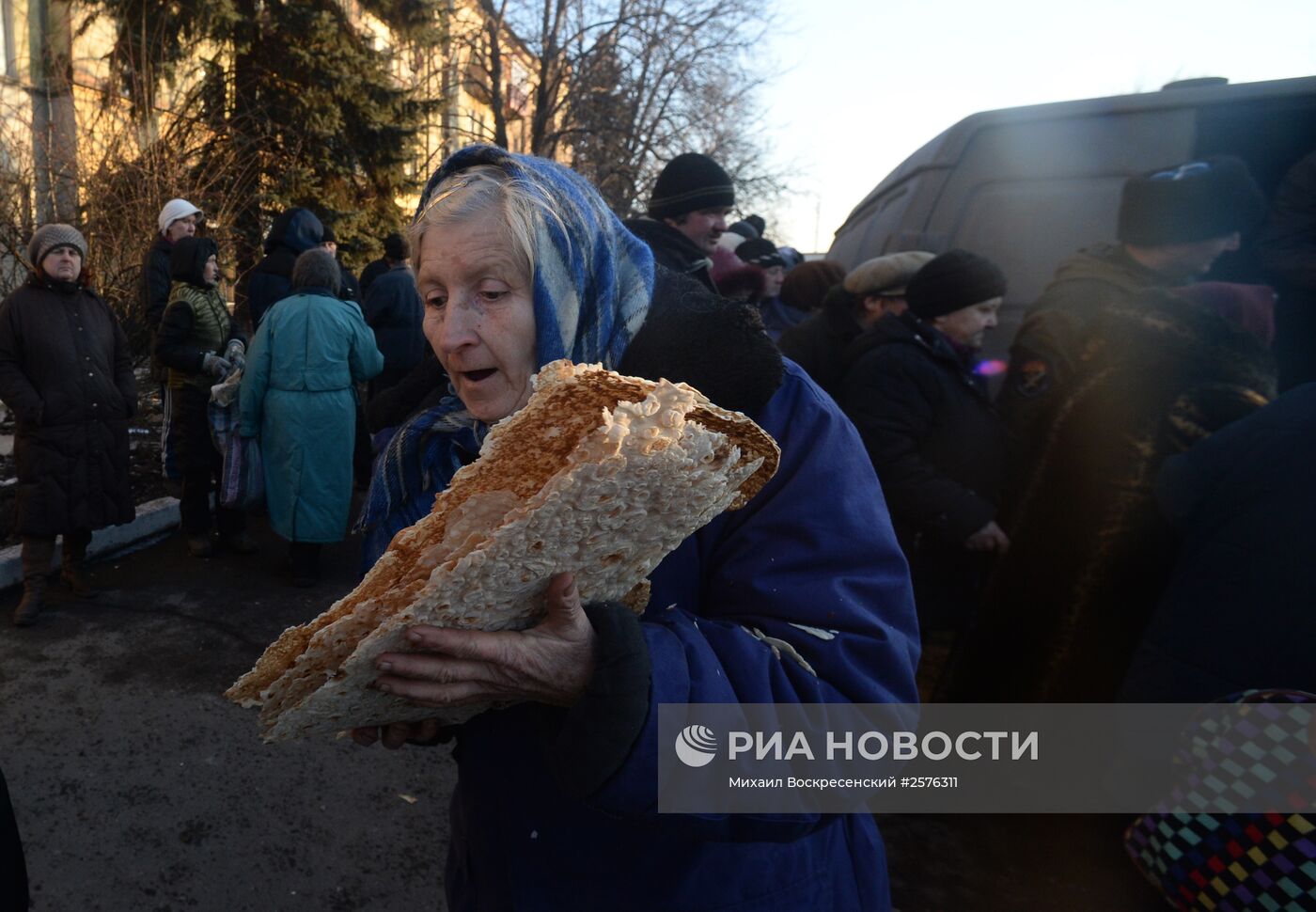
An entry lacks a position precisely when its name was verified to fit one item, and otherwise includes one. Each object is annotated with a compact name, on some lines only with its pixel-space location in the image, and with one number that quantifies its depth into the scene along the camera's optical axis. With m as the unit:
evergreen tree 11.53
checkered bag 1.59
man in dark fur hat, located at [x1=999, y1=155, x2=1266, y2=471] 2.72
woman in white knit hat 5.36
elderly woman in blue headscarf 0.92
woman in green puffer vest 4.98
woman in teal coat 4.76
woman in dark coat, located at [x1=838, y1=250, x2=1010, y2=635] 2.95
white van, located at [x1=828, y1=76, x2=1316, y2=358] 3.60
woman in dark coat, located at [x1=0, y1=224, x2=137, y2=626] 4.13
